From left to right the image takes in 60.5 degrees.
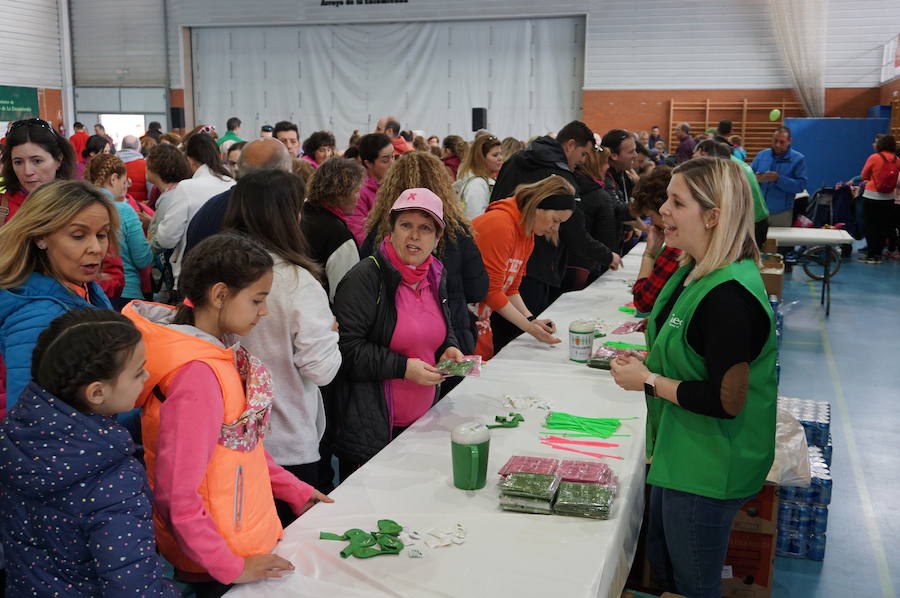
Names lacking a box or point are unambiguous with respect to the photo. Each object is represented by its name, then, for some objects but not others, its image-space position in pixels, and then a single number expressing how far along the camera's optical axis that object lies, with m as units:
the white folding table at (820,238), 7.28
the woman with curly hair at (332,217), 3.38
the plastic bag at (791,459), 2.82
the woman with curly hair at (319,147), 6.07
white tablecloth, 1.59
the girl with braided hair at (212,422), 1.52
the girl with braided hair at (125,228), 4.05
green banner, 16.50
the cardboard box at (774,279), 5.88
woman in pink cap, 2.49
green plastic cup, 1.93
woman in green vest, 1.84
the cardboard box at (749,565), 2.79
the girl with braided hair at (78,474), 1.32
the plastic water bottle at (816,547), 3.22
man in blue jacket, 8.86
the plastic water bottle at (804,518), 3.21
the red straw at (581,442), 2.33
